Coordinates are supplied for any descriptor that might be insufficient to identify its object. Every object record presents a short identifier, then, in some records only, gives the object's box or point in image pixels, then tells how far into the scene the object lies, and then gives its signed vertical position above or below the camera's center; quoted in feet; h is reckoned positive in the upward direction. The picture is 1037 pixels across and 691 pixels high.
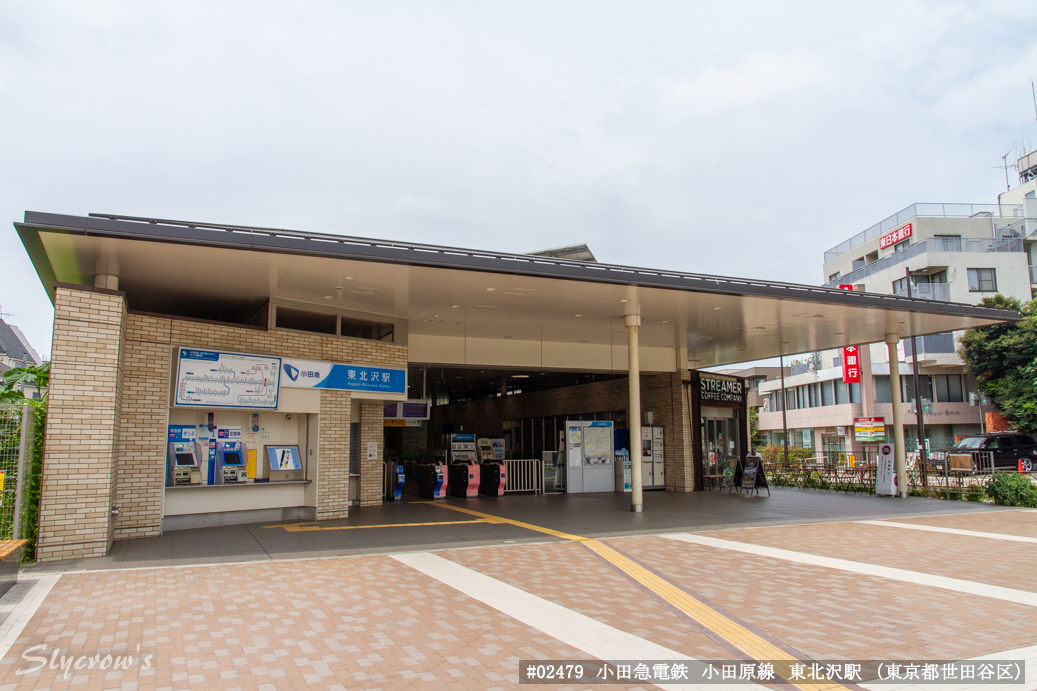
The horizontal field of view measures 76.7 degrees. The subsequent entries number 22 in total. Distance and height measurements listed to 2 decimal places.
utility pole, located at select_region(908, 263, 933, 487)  58.90 -1.37
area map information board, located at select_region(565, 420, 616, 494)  60.03 -2.44
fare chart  34.24 +3.00
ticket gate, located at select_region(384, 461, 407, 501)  52.10 -3.87
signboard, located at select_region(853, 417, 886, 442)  103.32 -0.31
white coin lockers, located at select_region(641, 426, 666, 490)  63.41 -2.93
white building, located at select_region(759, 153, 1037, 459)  130.52 +27.97
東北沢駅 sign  38.93 +3.53
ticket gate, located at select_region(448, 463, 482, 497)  54.65 -3.94
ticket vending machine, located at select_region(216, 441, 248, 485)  36.52 -1.57
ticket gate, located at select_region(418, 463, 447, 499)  53.67 -4.03
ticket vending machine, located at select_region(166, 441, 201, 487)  34.65 -1.57
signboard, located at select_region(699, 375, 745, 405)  65.16 +3.85
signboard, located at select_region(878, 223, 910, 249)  139.54 +41.05
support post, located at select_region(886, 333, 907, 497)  56.13 +0.24
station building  27.43 +6.11
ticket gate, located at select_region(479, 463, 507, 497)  56.13 -4.05
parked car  90.99 -3.28
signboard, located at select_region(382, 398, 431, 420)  50.83 +1.71
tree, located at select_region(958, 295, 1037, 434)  111.34 +11.10
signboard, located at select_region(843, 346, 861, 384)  123.54 +11.18
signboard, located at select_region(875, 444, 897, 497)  56.80 -4.20
